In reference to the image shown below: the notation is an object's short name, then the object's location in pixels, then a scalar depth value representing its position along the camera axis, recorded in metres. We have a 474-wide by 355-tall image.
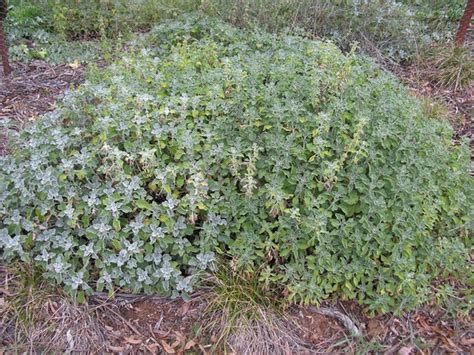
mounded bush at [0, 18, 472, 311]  2.37
